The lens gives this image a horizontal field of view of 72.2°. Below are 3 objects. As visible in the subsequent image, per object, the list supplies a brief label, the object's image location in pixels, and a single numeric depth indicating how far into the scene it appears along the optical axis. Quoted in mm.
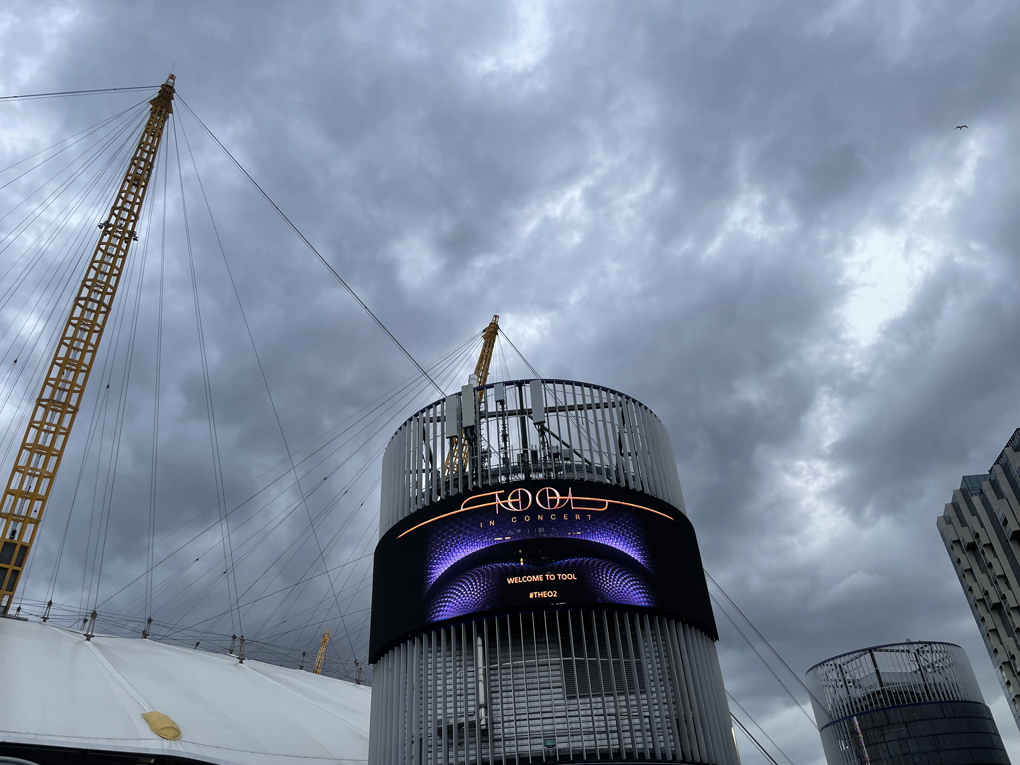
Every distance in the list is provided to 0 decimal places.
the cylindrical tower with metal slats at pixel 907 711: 84375
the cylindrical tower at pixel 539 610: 24438
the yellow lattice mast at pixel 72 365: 55094
